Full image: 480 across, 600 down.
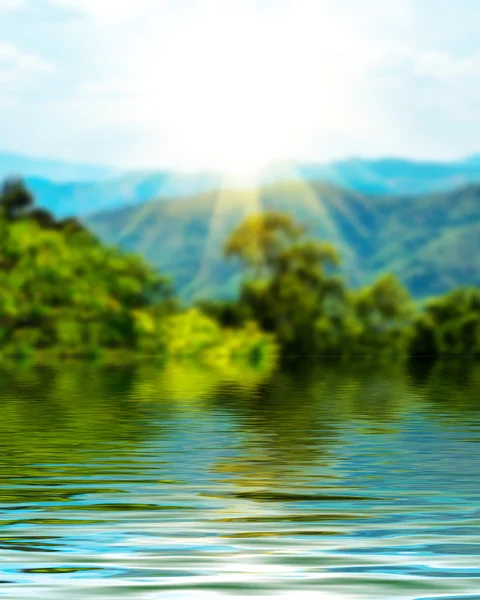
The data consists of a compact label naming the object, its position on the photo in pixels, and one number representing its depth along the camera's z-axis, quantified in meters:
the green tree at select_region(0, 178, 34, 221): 125.05
